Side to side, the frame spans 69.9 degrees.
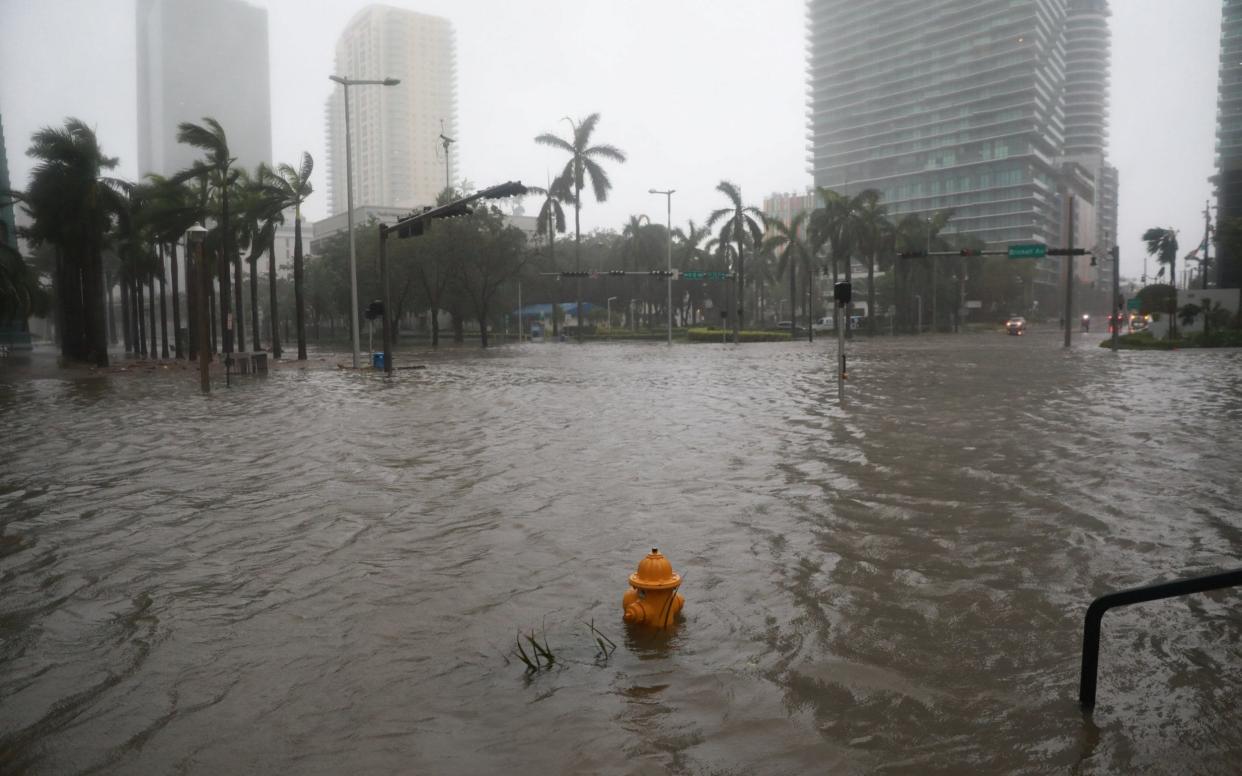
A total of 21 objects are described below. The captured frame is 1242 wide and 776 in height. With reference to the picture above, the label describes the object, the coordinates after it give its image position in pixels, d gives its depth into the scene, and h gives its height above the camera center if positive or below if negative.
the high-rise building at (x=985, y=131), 175.50 +40.60
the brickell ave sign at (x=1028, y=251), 46.16 +3.86
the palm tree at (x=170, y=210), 40.03 +5.54
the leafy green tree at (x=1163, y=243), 80.28 +7.56
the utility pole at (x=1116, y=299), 40.44 +1.22
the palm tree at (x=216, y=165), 36.81 +7.23
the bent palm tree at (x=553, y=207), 65.00 +9.00
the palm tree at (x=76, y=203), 34.66 +5.17
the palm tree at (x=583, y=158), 64.88 +12.53
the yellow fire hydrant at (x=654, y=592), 5.04 -1.51
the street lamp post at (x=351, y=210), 32.56 +4.49
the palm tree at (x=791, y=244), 74.00 +7.12
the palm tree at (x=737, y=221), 66.75 +8.09
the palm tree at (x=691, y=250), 84.31 +7.64
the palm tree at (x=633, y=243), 82.31 +7.92
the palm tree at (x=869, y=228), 72.88 +8.06
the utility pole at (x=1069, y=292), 47.89 +1.82
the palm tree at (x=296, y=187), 38.81 +6.34
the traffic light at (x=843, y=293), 18.54 +0.70
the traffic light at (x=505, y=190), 25.05 +3.96
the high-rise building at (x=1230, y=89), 110.12 +29.75
